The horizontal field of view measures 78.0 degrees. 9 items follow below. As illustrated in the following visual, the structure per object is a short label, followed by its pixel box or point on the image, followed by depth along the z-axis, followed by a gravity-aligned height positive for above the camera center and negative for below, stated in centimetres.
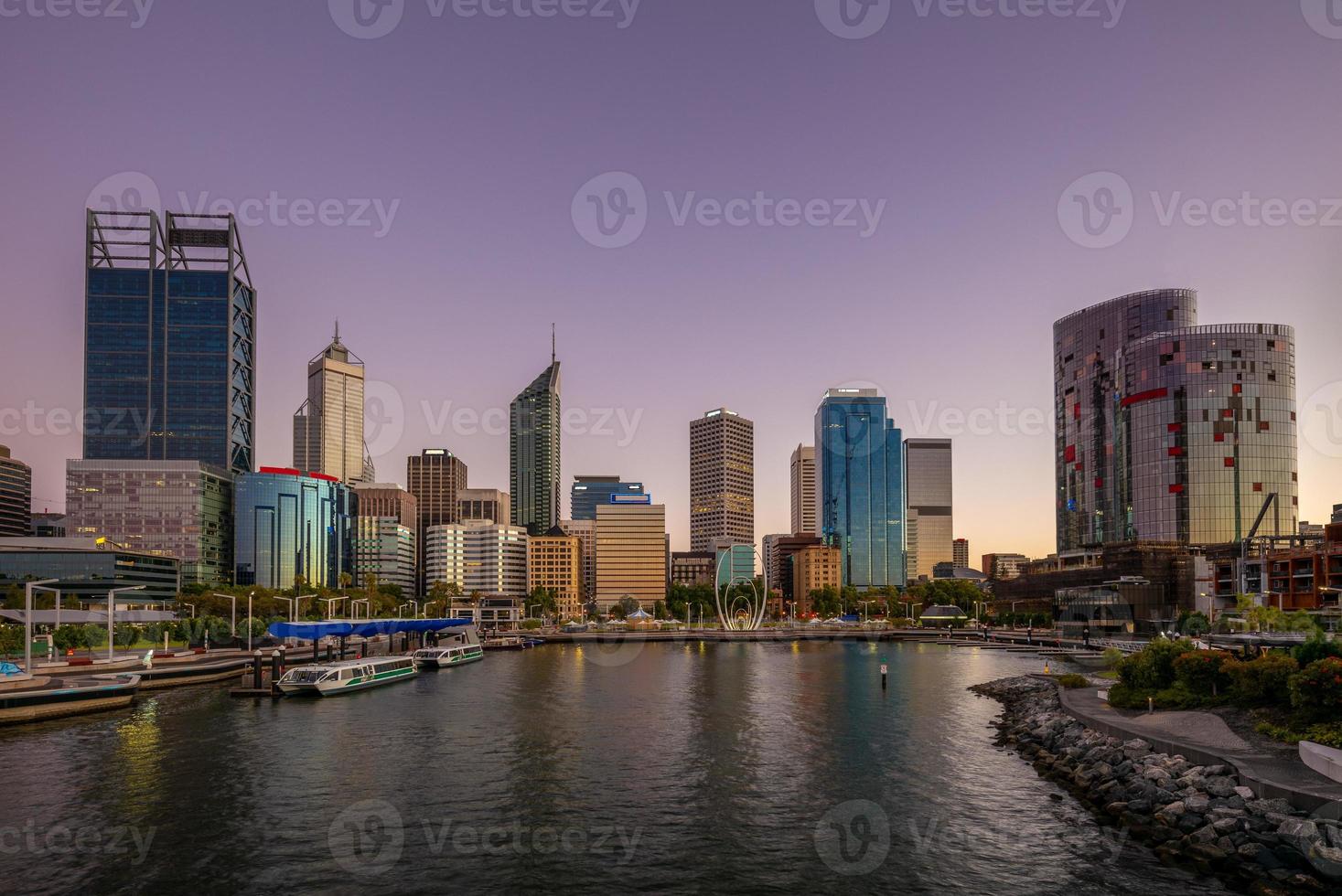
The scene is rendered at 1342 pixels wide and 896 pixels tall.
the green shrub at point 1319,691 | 4347 -990
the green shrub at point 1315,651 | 4953 -872
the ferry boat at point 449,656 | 12794 -2370
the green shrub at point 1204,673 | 5638 -1152
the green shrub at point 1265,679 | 4952 -1063
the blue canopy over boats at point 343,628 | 11256 -1765
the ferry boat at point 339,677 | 9050 -1948
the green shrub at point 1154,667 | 6166 -1209
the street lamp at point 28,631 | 7688 -1135
